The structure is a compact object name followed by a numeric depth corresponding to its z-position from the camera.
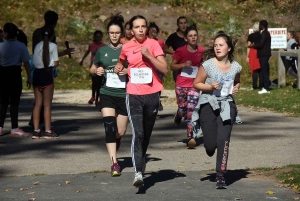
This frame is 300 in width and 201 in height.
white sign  26.09
